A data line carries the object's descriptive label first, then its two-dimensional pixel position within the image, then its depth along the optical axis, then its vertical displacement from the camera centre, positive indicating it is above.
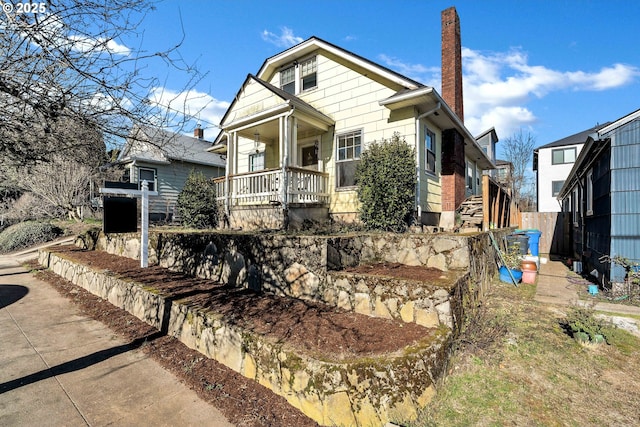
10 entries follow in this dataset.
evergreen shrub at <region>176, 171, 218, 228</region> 11.71 +0.35
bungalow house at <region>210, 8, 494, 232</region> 8.58 +2.75
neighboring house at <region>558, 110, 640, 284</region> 6.27 +0.51
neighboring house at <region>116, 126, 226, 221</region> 17.12 +2.38
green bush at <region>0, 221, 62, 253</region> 13.70 -1.11
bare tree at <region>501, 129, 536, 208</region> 30.08 +5.81
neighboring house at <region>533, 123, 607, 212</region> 25.59 +4.32
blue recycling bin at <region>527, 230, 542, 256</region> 9.49 -0.83
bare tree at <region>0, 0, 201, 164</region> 2.79 +1.33
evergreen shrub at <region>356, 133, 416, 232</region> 7.73 +0.68
